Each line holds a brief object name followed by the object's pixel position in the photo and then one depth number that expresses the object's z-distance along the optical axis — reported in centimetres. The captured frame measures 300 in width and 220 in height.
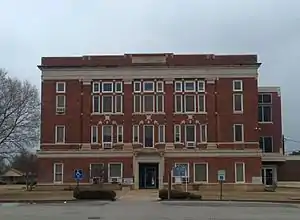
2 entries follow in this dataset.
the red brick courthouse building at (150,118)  4806
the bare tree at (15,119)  3912
